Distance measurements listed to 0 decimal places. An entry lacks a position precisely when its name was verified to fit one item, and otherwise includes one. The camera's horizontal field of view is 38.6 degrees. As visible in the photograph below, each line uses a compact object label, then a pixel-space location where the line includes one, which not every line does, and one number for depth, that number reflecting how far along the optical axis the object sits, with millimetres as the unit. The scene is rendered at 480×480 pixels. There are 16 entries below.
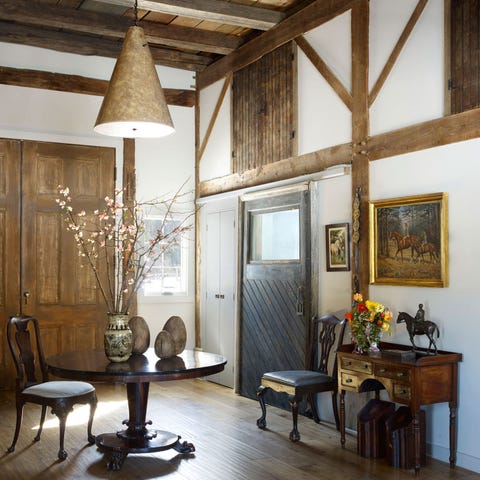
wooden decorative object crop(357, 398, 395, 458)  5219
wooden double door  7941
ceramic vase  5066
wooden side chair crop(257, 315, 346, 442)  5758
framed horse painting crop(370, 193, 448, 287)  5184
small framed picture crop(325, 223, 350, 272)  6199
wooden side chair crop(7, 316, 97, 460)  5145
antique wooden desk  4816
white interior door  8117
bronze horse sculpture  4992
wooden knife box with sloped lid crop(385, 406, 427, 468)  4965
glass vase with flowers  5301
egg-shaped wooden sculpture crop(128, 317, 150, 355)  5336
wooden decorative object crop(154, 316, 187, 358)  5238
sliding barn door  6742
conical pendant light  4898
